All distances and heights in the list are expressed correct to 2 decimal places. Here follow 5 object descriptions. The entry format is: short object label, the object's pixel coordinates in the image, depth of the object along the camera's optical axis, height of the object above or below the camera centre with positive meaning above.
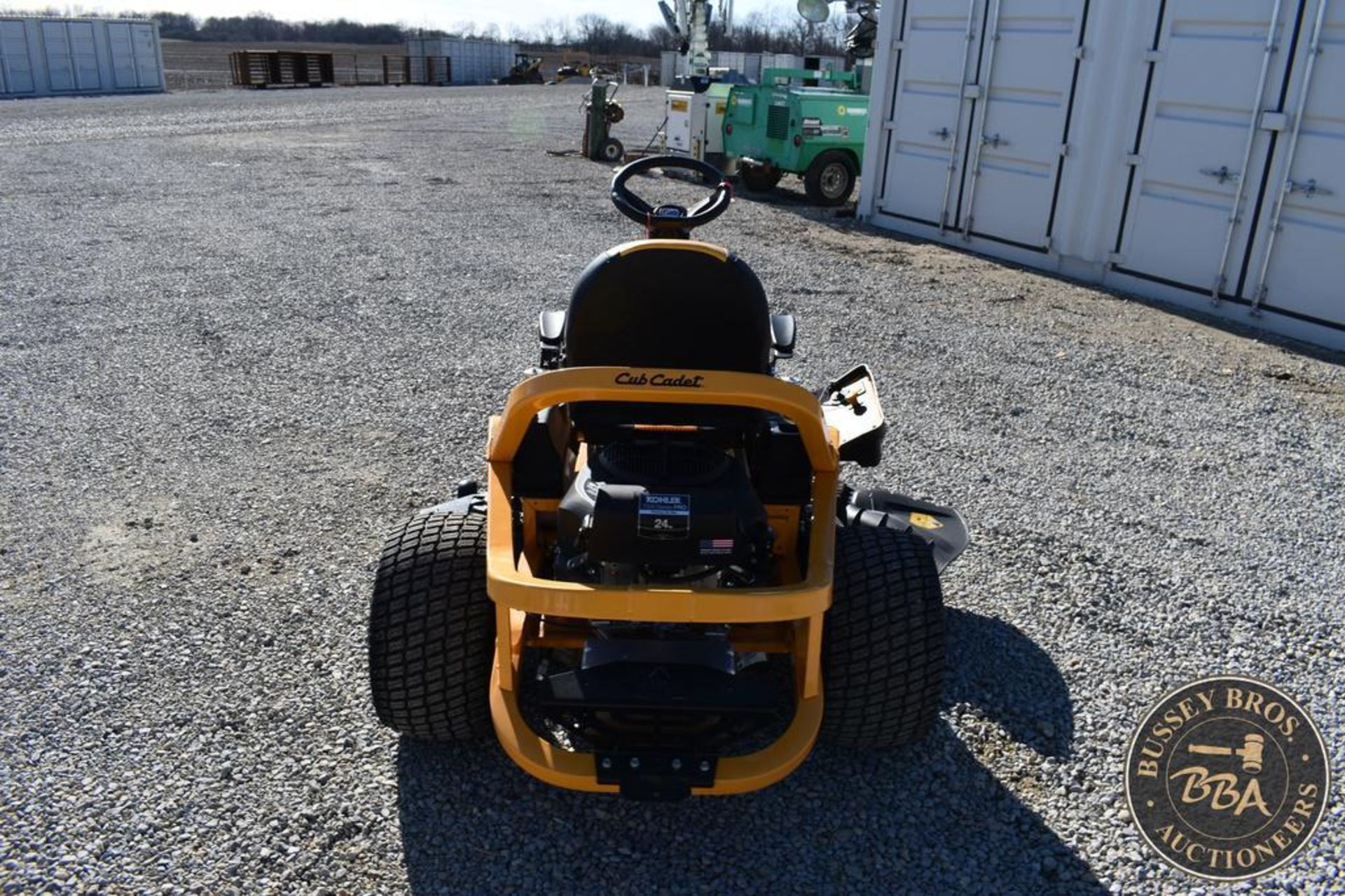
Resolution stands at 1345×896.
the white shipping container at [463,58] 46.31 -0.40
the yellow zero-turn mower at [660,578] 2.67 -1.27
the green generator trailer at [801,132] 13.25 -0.80
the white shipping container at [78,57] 30.17 -0.70
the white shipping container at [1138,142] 7.75 -0.51
